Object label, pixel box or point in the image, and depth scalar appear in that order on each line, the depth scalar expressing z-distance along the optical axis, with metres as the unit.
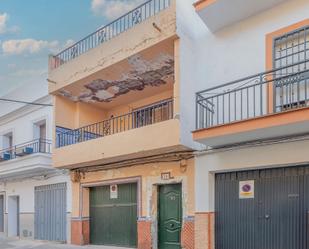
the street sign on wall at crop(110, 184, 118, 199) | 12.96
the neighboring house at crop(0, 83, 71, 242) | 14.59
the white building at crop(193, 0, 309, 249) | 8.30
